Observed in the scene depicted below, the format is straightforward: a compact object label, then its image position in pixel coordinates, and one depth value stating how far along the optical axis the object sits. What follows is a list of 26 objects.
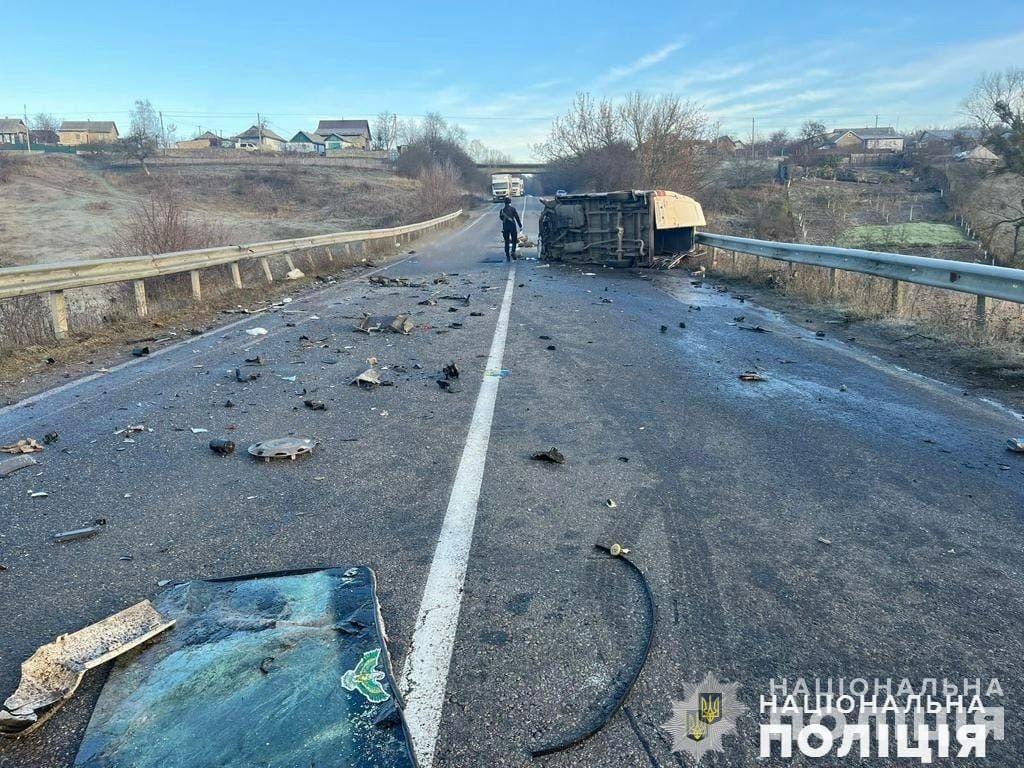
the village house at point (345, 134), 146.50
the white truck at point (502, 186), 77.19
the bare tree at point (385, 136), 135.50
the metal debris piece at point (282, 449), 4.75
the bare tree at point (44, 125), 122.12
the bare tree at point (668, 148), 40.81
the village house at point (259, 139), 134.62
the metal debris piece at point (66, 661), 2.24
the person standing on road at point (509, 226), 21.59
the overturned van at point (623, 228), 18.75
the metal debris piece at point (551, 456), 4.67
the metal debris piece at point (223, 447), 4.87
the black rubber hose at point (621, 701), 2.12
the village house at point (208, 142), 126.25
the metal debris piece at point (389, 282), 15.77
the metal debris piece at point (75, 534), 3.58
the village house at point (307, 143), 136.25
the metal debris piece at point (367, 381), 6.77
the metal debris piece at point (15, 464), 4.54
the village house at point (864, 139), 105.00
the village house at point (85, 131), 130.00
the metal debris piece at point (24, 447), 4.93
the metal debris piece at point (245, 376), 7.02
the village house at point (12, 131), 110.22
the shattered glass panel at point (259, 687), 2.12
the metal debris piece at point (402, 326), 9.73
